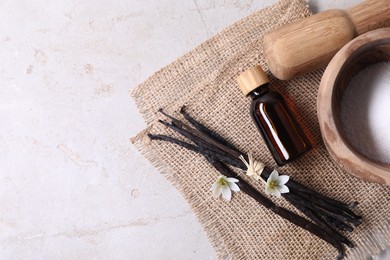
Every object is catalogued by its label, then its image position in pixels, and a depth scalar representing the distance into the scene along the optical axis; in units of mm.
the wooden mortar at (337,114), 851
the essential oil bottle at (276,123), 949
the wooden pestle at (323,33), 912
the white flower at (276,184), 961
